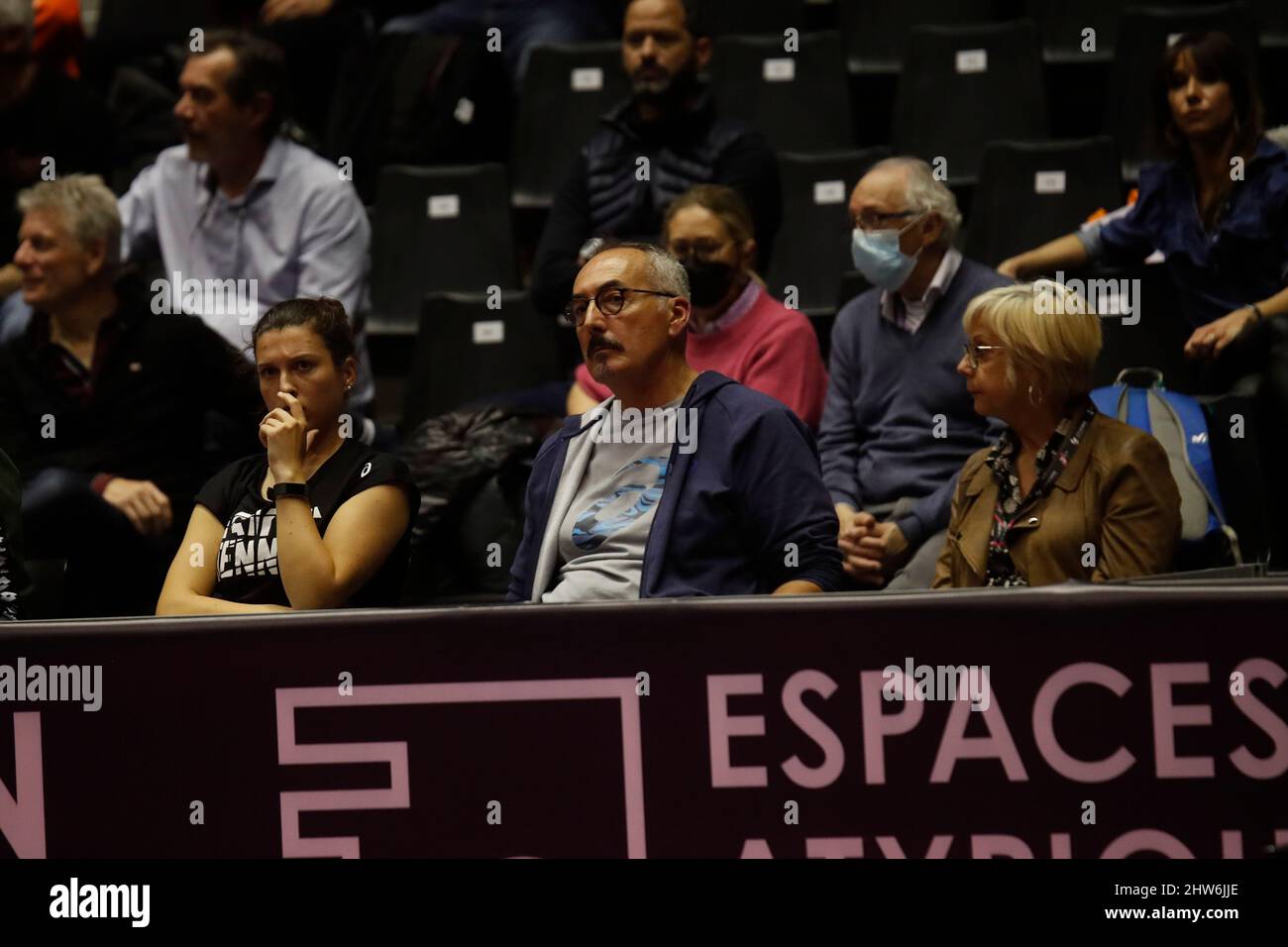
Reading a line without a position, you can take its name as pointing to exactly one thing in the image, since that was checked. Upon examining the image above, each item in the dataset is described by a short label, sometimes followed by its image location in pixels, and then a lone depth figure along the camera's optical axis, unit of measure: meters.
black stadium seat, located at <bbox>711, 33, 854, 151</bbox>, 10.50
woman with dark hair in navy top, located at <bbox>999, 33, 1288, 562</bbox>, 7.71
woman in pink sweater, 7.87
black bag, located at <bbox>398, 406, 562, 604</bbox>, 7.80
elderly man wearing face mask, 7.65
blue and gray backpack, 6.58
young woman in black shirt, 5.87
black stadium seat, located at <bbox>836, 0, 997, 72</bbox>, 10.92
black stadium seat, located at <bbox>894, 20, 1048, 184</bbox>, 10.16
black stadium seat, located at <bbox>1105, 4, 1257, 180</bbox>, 9.71
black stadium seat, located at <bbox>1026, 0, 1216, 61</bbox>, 10.56
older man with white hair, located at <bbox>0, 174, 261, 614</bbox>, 8.30
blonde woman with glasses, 6.04
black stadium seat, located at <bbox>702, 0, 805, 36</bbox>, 11.27
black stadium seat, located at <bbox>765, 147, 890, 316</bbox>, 9.61
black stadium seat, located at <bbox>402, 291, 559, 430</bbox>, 9.27
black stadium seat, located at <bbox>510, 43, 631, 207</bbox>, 10.64
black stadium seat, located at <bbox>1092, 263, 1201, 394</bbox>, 8.14
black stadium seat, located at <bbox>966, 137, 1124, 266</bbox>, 9.24
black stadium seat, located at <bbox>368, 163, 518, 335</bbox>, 10.20
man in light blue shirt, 9.37
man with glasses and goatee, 6.05
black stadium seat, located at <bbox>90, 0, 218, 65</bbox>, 12.27
